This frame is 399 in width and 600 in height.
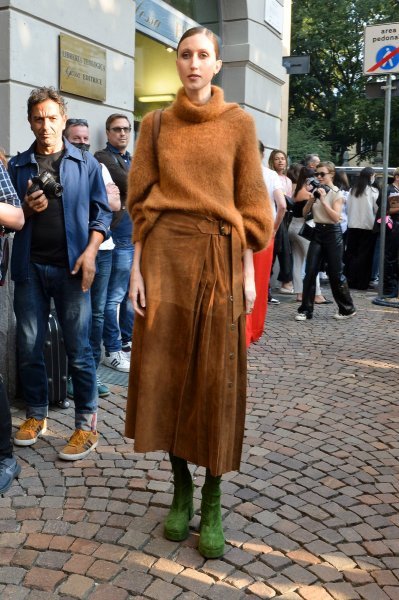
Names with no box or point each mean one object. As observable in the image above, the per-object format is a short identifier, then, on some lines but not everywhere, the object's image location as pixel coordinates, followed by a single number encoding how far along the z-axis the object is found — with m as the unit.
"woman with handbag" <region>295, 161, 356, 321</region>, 8.20
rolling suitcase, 4.71
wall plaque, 5.66
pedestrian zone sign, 9.41
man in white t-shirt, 5.09
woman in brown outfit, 2.76
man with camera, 3.81
